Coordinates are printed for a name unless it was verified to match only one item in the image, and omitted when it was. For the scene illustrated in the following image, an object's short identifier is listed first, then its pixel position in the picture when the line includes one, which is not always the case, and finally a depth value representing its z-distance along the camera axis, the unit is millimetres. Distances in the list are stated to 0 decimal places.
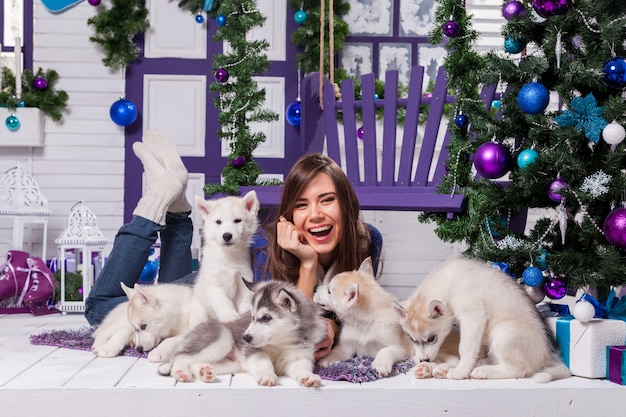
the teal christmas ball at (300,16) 6043
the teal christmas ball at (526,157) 2521
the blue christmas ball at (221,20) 5910
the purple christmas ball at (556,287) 2479
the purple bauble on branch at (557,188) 2452
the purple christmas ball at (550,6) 2498
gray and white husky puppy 2096
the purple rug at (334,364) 2127
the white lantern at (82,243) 4598
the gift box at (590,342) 2203
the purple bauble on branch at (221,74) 4668
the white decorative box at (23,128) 6023
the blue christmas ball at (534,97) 2482
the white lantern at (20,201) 5309
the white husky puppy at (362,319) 2295
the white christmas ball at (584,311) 2197
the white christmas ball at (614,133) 2309
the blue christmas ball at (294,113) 6012
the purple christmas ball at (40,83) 6102
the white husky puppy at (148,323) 2580
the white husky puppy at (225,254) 2664
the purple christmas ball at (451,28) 3500
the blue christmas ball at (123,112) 6094
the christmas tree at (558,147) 2393
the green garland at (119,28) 6113
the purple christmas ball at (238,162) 4457
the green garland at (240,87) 4465
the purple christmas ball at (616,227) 2273
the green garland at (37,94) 6063
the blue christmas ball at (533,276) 2459
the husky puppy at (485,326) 2137
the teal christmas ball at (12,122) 5969
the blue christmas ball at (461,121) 3491
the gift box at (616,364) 2132
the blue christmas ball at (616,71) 2371
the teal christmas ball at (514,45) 2691
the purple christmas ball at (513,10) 2709
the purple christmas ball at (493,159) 2617
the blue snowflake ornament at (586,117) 2389
